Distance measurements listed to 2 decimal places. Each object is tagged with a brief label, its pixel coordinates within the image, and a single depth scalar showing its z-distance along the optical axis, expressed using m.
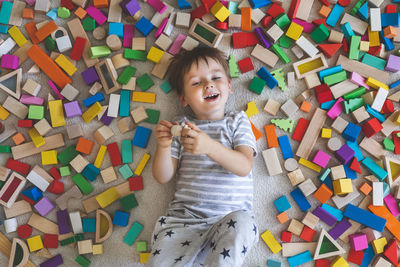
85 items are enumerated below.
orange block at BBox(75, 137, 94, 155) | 0.93
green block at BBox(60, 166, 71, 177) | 0.92
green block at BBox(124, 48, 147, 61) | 0.95
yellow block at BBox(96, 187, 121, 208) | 0.92
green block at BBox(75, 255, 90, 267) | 0.91
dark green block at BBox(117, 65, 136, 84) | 0.94
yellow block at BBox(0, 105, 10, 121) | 0.94
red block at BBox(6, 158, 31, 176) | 0.93
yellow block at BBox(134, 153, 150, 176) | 0.93
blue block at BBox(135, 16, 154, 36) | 0.94
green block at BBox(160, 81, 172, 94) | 0.94
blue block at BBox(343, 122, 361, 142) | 0.91
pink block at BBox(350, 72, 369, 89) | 0.93
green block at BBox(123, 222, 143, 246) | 0.92
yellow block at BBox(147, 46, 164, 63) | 0.94
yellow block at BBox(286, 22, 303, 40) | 0.93
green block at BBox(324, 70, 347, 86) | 0.93
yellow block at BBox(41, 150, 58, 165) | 0.93
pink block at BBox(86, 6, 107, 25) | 0.95
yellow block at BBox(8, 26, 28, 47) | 0.96
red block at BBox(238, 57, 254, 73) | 0.94
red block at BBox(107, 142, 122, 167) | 0.93
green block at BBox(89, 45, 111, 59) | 0.92
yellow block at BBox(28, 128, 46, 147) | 0.93
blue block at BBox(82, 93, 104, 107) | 0.93
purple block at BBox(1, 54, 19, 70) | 0.94
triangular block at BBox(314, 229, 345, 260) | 0.89
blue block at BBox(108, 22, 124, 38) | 0.94
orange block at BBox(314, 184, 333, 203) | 0.90
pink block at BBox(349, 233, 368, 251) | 0.89
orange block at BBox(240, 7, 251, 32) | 0.94
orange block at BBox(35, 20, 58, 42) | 0.94
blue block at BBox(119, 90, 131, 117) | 0.94
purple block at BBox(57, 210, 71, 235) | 0.92
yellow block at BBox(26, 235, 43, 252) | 0.92
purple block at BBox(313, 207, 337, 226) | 0.90
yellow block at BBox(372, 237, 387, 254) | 0.89
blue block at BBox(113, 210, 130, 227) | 0.91
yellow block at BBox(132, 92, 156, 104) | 0.94
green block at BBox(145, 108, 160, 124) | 0.94
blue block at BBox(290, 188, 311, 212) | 0.91
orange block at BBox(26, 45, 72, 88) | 0.94
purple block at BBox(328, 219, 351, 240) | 0.91
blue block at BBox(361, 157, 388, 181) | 0.91
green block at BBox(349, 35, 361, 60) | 0.93
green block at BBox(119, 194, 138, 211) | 0.91
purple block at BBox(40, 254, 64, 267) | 0.91
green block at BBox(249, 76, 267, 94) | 0.93
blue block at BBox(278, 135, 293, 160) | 0.93
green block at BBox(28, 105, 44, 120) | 0.93
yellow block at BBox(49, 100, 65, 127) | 0.93
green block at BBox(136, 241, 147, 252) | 0.91
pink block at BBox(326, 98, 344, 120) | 0.92
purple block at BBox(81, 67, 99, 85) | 0.93
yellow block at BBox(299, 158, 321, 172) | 0.92
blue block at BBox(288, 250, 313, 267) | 0.90
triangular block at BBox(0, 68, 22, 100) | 0.93
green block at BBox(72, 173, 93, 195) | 0.93
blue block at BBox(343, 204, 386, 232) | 0.89
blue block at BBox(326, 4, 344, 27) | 0.95
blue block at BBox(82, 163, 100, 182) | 0.92
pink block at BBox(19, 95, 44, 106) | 0.94
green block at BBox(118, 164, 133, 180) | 0.93
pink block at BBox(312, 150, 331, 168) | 0.91
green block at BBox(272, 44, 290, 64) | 0.94
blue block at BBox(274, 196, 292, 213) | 0.91
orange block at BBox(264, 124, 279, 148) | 0.93
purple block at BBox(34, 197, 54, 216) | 0.92
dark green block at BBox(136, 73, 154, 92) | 0.94
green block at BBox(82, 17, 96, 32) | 0.94
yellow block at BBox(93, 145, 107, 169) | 0.93
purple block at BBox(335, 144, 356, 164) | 0.90
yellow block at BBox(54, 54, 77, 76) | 0.94
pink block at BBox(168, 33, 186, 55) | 0.94
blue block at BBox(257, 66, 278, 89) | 0.93
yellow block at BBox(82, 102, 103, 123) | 0.93
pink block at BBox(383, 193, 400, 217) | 0.91
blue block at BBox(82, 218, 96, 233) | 0.92
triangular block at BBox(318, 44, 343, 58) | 0.93
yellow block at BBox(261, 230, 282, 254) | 0.91
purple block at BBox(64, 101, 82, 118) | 0.93
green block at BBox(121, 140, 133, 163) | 0.93
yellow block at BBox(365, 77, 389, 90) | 0.93
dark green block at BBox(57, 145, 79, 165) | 0.93
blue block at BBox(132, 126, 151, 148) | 0.93
